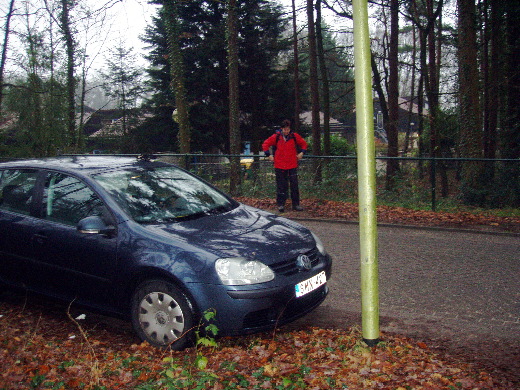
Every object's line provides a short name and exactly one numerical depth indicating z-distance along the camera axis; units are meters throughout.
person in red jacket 12.02
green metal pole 4.20
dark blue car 4.59
